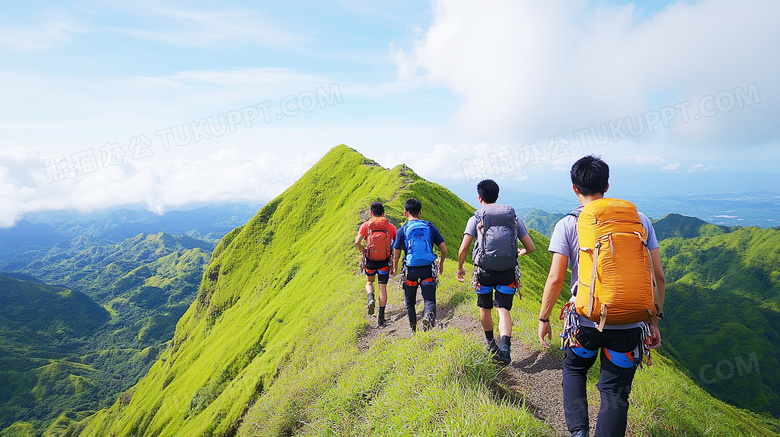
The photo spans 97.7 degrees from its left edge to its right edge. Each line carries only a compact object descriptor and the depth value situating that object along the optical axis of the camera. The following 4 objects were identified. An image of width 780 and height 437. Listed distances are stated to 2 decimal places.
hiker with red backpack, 10.75
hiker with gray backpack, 6.59
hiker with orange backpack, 3.83
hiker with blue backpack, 8.52
